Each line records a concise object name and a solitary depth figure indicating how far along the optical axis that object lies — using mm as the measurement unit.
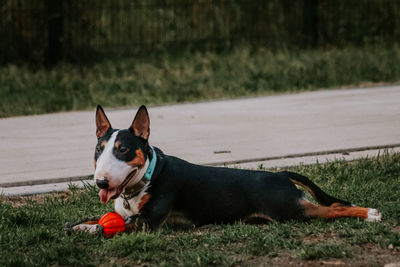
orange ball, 8540
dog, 8638
